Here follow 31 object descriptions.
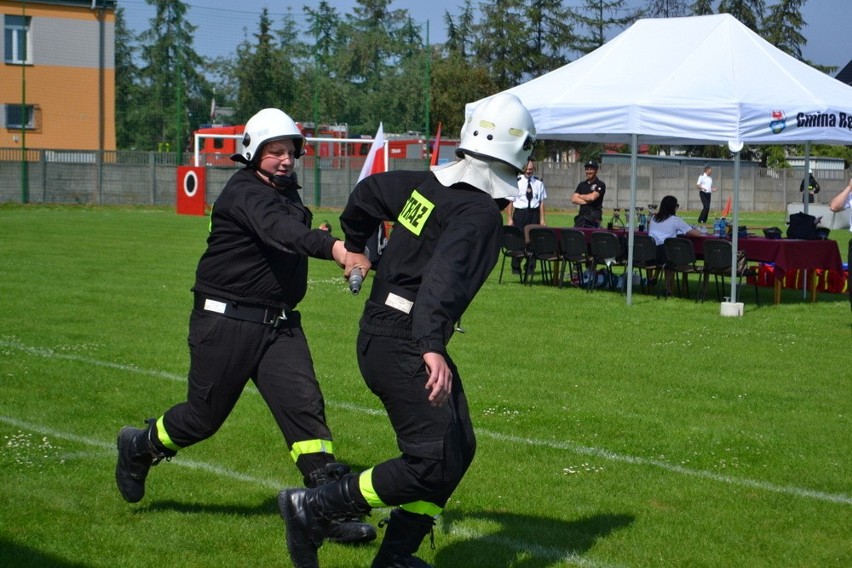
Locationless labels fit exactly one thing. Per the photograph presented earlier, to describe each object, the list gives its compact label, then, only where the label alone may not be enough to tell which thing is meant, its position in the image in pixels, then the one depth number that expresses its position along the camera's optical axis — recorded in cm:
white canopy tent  1532
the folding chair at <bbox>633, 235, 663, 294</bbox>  1723
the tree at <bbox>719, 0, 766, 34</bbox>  6681
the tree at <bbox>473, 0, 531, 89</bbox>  6328
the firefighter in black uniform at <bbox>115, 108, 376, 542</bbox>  550
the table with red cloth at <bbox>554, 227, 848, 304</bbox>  1672
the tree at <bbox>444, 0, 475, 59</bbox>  6681
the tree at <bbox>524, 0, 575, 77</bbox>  6306
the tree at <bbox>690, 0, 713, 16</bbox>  6500
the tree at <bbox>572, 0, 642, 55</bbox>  6281
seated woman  1773
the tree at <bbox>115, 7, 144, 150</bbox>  4303
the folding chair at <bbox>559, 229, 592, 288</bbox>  1805
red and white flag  1476
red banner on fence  3688
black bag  1759
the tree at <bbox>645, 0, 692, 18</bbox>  6366
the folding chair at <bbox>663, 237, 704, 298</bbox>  1678
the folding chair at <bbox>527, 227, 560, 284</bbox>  1864
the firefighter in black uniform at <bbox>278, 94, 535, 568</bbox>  440
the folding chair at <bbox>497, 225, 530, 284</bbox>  1922
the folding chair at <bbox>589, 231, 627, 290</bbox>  1750
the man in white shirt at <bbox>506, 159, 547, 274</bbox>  2017
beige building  4294
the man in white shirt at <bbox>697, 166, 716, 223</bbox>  3828
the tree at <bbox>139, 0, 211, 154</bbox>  4003
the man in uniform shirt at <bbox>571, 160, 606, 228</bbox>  1977
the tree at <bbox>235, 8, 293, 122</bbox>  4188
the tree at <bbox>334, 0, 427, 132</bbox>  4403
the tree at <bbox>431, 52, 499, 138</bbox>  5938
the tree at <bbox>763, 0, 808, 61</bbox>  6831
